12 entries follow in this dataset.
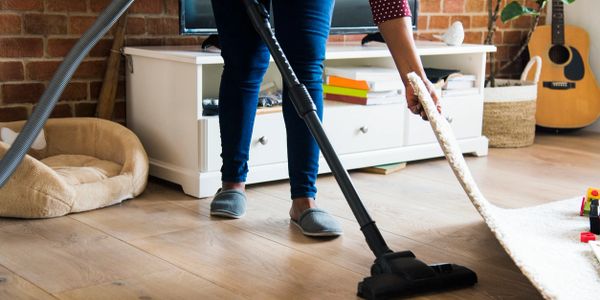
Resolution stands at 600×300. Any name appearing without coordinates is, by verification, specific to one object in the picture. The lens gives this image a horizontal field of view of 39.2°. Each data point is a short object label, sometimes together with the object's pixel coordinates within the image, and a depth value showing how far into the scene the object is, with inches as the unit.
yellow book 112.7
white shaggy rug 55.3
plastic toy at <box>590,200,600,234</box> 72.0
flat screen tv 103.3
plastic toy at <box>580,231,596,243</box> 69.1
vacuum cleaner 56.8
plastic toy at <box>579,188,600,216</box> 77.8
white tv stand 97.3
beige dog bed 83.9
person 76.7
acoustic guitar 149.5
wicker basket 133.9
